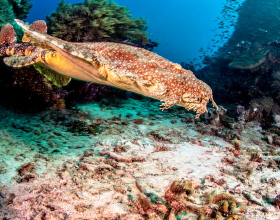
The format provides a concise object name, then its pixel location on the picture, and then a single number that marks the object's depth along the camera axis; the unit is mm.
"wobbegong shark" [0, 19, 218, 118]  2408
